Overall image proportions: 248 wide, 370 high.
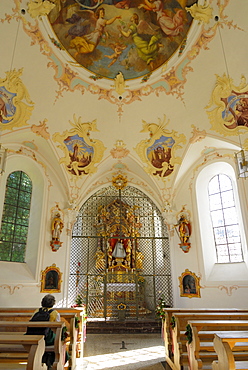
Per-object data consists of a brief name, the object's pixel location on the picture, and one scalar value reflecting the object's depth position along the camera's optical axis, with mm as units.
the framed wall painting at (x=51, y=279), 11312
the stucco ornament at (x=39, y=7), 8586
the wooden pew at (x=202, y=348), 4691
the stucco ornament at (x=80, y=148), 12148
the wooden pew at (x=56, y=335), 4453
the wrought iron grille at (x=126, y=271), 13120
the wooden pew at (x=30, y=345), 3400
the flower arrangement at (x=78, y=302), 10219
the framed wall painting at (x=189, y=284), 11602
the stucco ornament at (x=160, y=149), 12414
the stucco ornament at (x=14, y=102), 9908
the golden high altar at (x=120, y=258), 13216
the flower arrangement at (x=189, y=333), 5051
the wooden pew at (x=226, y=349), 3453
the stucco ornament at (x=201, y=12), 8922
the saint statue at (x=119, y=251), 14609
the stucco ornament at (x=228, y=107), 10297
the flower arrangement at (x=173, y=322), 6373
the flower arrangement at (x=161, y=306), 10057
